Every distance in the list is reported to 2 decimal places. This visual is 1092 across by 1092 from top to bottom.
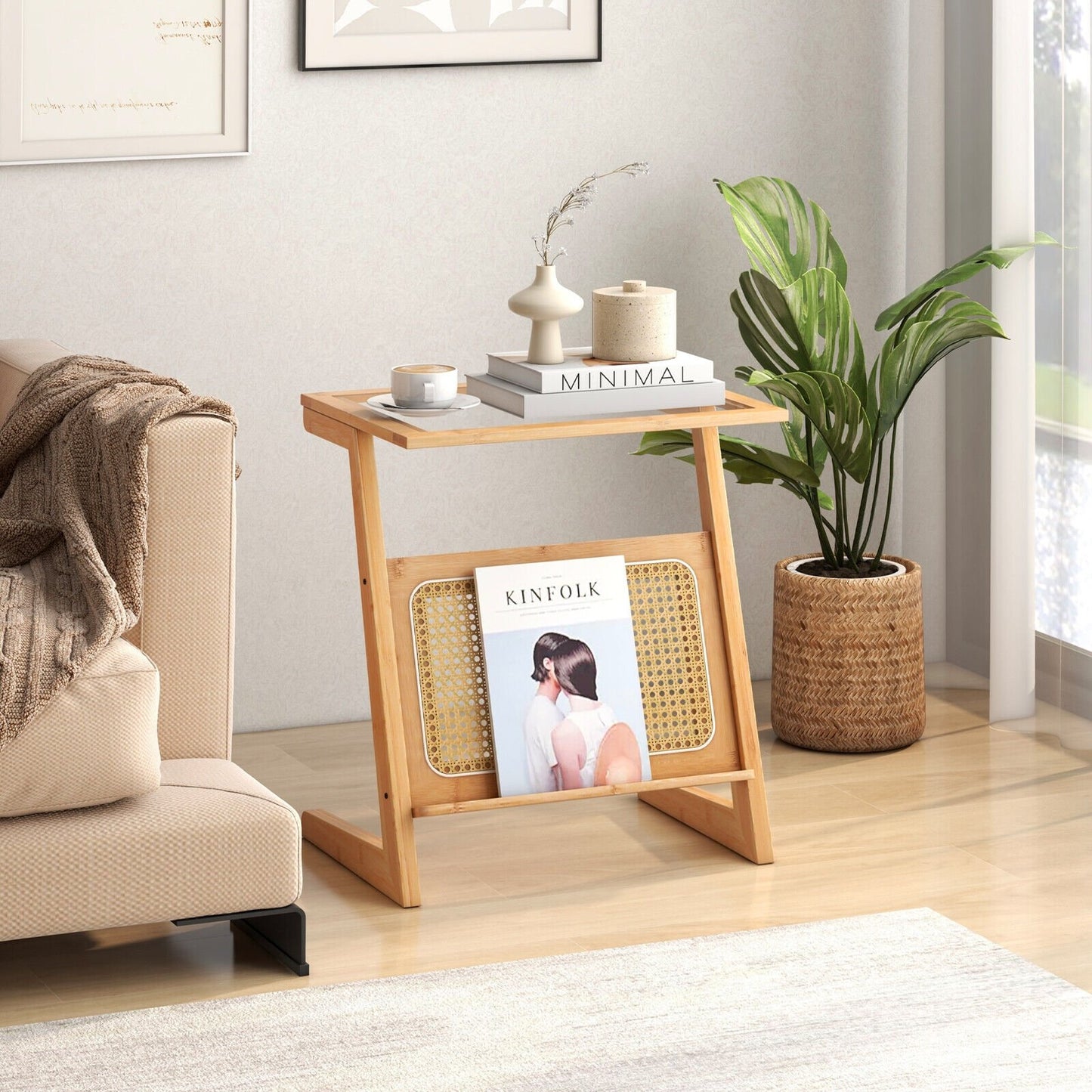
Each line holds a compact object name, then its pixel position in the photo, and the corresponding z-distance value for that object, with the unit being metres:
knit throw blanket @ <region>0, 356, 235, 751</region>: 4.04
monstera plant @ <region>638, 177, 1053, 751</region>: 5.86
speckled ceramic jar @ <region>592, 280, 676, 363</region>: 4.78
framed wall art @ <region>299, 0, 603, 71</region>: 5.87
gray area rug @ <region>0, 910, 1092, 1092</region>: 3.77
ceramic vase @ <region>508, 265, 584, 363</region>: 4.78
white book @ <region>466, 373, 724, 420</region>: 4.65
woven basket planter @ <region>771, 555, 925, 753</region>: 5.95
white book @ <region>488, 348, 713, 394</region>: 4.67
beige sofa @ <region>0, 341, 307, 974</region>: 4.02
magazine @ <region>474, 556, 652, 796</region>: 4.80
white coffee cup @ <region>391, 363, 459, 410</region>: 4.68
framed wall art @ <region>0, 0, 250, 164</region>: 5.58
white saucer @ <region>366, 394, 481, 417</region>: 4.69
